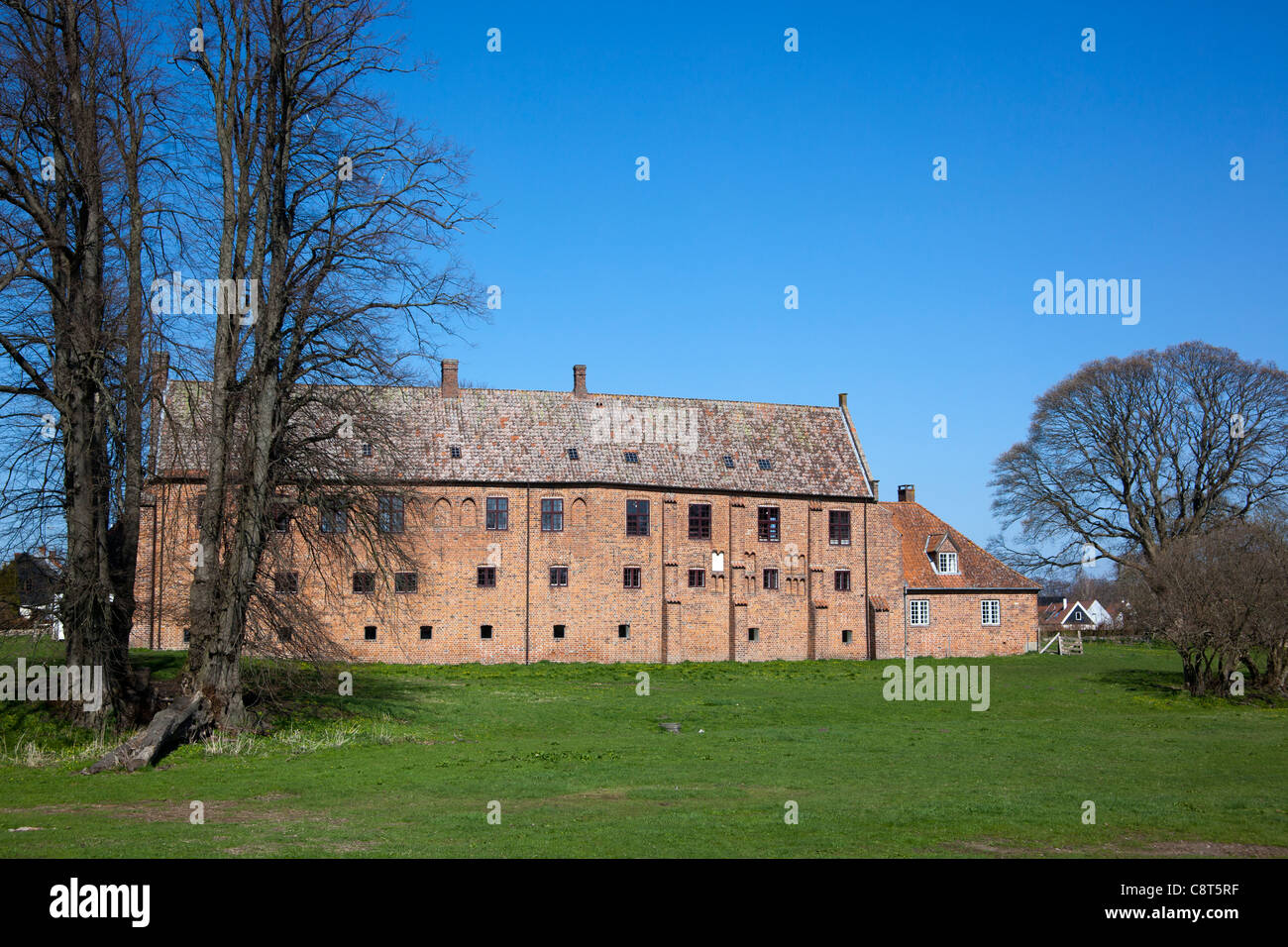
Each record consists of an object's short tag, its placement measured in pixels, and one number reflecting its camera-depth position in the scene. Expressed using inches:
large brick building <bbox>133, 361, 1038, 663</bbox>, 1716.3
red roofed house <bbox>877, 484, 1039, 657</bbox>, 1993.1
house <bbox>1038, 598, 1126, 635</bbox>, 3967.5
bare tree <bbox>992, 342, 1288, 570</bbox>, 2053.4
